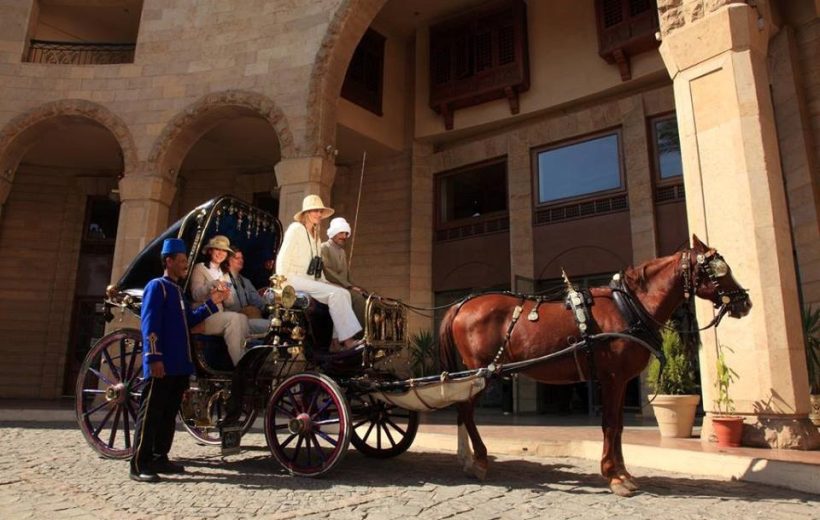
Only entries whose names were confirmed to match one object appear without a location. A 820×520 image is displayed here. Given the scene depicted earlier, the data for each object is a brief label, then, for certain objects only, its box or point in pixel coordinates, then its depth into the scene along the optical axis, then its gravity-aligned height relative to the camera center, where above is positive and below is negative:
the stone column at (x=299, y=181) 10.48 +3.59
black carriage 4.69 -0.03
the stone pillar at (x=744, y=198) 5.34 +1.85
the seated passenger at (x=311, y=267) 4.97 +0.98
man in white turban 5.36 +1.12
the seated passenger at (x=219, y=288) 5.07 +0.73
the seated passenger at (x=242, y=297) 5.54 +0.77
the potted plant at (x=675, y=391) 6.42 -0.17
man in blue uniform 4.41 +0.00
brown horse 4.22 +0.38
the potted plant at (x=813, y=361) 6.19 +0.20
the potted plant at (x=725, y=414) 5.36 -0.36
